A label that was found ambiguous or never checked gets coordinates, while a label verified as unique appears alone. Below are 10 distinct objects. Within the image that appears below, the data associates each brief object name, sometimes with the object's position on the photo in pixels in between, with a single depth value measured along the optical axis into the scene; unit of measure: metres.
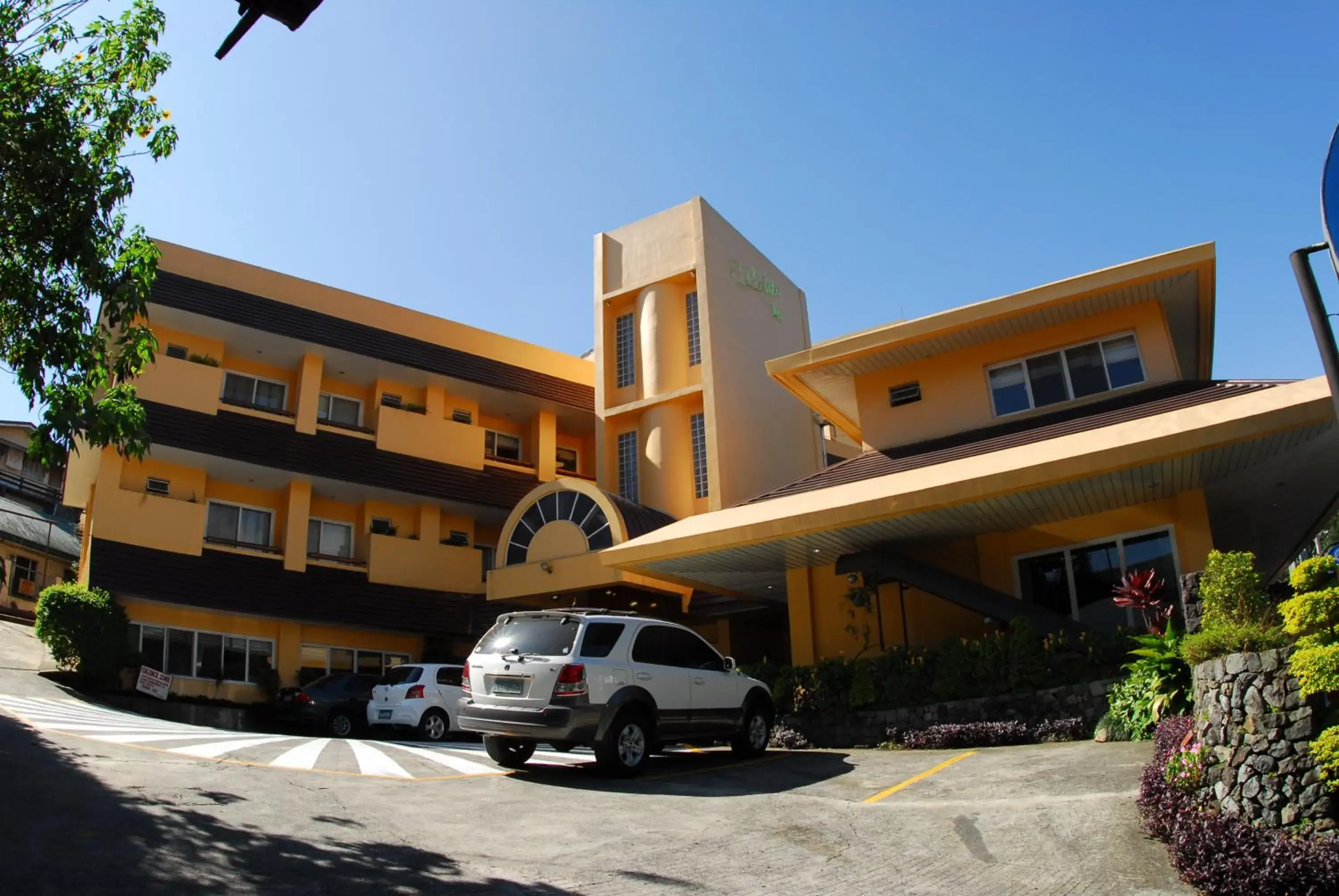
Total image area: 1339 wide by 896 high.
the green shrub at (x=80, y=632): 21.34
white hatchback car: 18.86
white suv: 11.09
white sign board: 22.64
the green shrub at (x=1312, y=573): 8.27
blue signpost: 4.91
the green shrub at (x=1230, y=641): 8.58
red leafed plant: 14.22
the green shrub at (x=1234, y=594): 9.56
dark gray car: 20.20
